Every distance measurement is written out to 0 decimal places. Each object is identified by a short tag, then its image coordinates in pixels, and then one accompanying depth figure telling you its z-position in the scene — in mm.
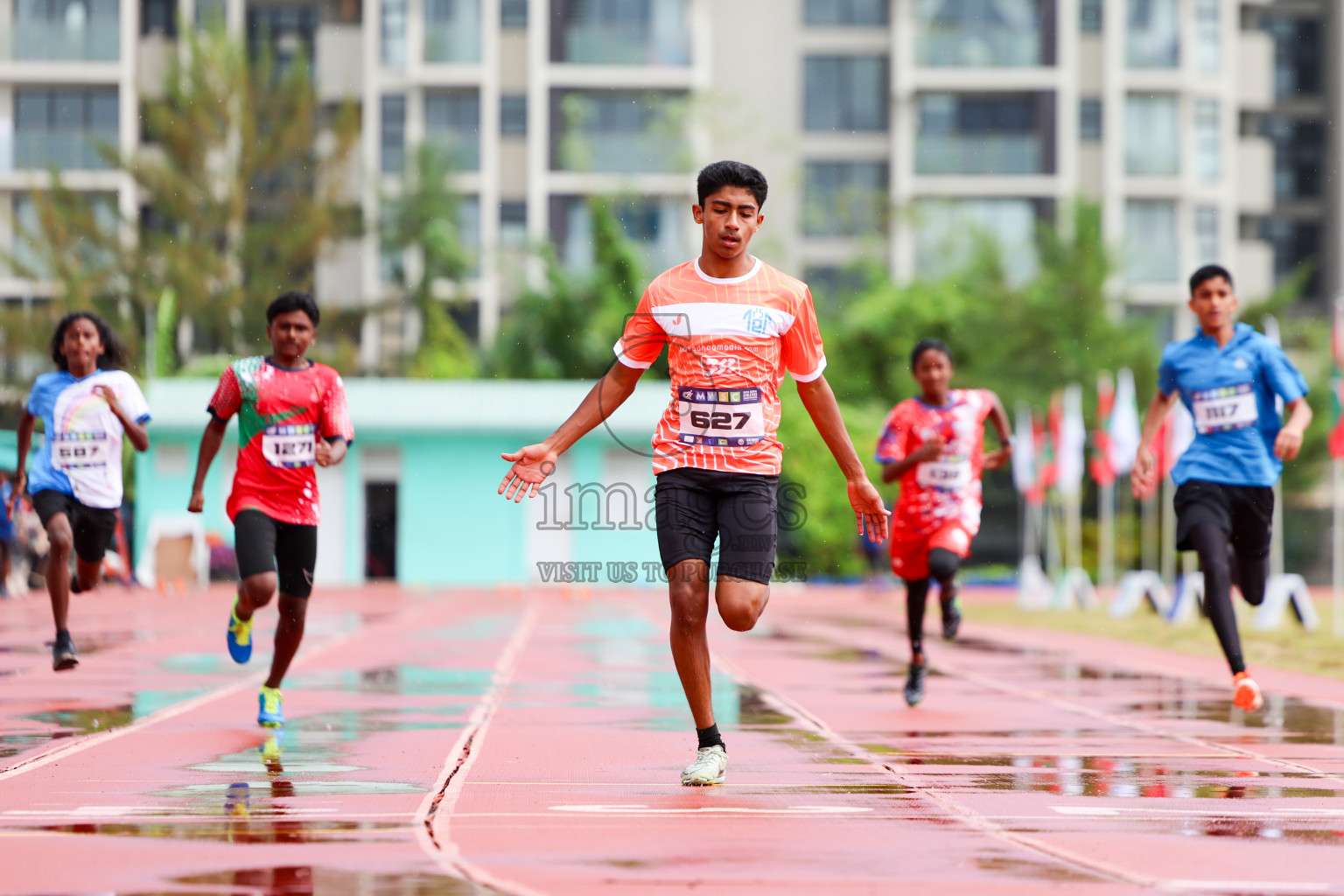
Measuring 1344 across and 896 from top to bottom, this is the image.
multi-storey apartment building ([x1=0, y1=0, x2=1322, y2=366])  54688
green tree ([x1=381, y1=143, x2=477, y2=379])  53875
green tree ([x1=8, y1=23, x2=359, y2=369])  53594
